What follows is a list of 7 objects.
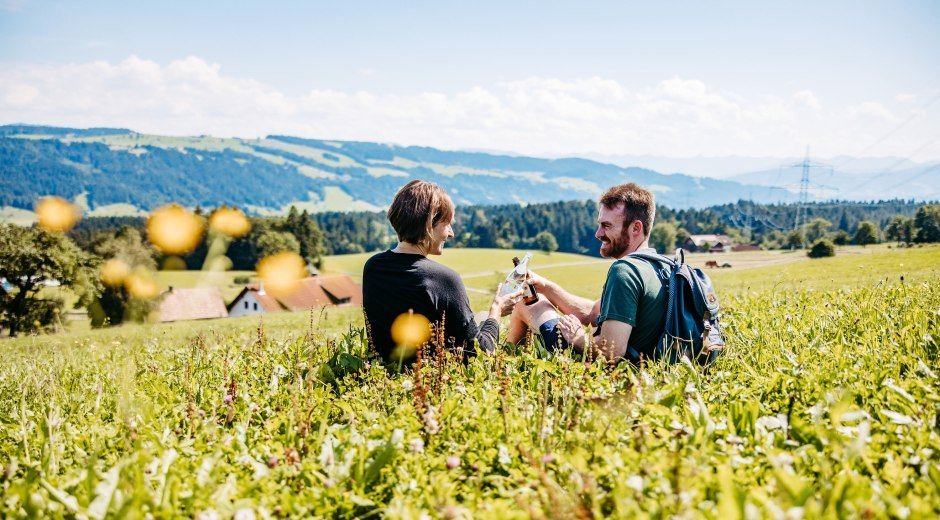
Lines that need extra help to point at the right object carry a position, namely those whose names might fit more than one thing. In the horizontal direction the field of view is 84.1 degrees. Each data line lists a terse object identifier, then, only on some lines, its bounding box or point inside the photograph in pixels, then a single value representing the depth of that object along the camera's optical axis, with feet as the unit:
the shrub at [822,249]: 235.61
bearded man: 14.16
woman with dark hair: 15.34
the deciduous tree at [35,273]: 138.62
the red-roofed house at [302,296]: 194.49
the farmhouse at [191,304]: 179.35
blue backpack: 14.62
